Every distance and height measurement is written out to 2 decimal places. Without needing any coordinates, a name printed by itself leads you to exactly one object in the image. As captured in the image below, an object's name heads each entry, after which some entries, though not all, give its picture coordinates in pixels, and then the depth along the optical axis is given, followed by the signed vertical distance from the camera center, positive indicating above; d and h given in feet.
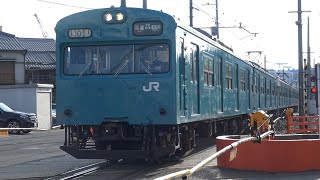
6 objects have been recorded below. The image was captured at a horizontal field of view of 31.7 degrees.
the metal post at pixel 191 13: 106.93 +16.75
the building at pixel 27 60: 159.94 +13.49
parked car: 102.27 -3.12
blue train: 37.88 +1.30
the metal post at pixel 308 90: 107.67 +2.23
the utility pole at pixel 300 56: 100.75 +8.07
